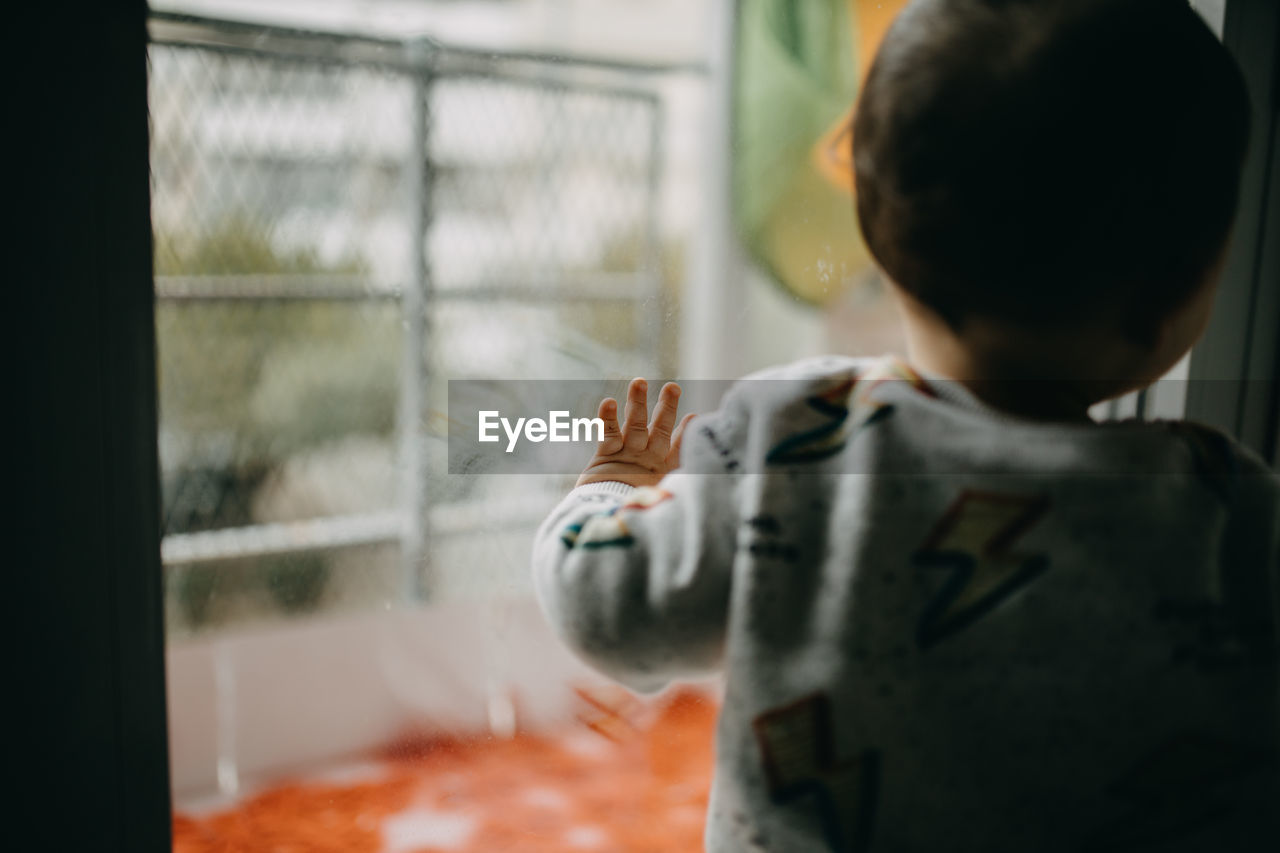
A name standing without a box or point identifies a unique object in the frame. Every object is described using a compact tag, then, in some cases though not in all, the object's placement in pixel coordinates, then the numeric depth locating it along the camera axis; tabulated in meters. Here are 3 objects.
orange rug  0.81
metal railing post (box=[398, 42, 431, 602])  0.92
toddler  0.43
